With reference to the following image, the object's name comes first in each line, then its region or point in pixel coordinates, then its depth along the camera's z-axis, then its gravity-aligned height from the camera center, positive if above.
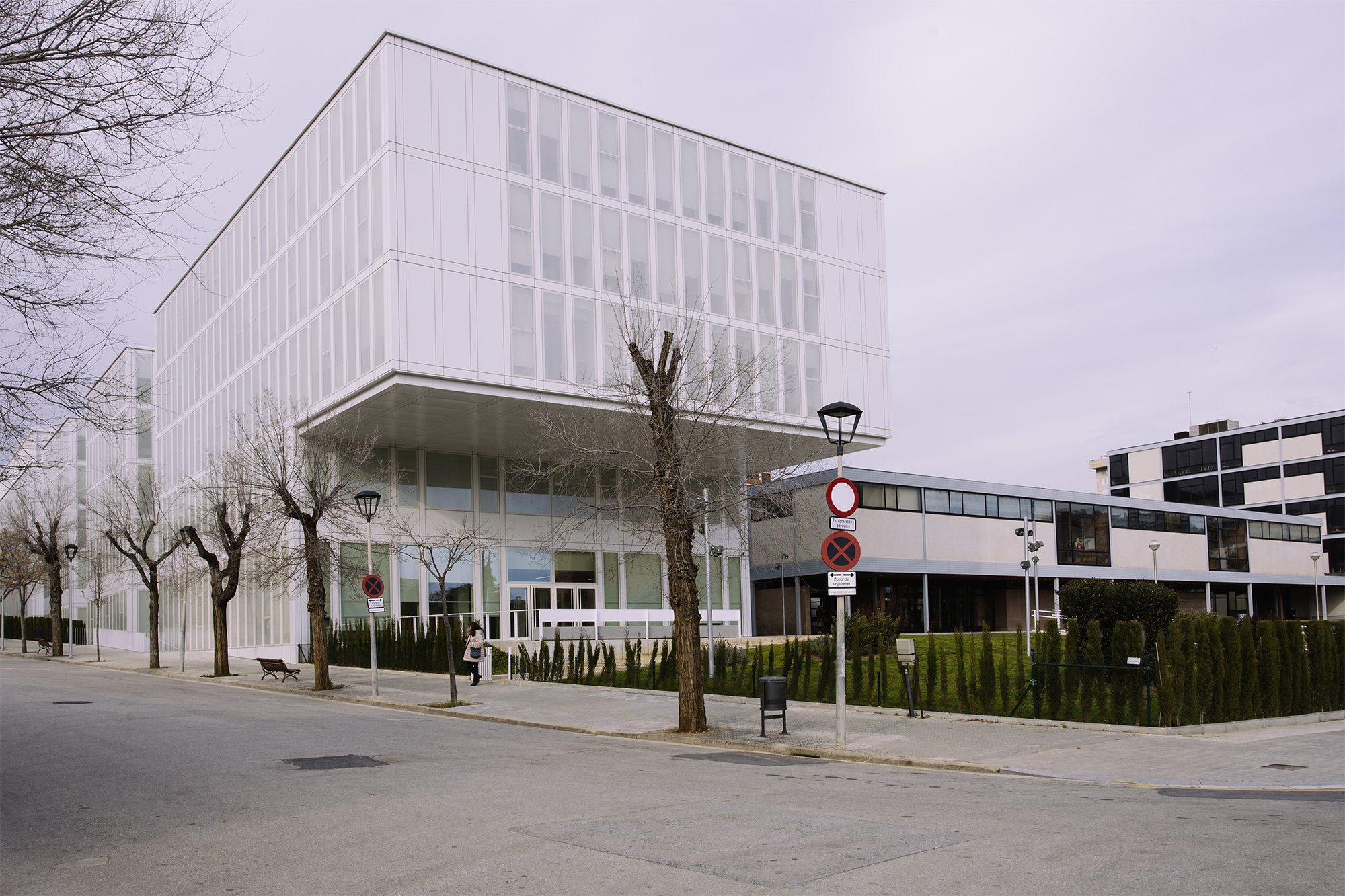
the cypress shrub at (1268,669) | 19.69 -2.61
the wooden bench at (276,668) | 33.84 -3.73
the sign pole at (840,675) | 16.16 -2.08
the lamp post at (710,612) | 26.69 -1.90
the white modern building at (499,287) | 37.22 +9.89
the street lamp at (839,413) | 16.64 +1.90
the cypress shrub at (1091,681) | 18.39 -2.57
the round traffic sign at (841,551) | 16.27 -0.24
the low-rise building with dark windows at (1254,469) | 97.06 +5.50
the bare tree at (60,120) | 8.60 +3.58
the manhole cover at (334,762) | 13.88 -2.78
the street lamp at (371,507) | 27.47 +1.03
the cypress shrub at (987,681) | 19.70 -2.70
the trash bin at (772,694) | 17.59 -2.53
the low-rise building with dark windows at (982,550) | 56.44 -1.12
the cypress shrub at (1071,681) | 18.69 -2.60
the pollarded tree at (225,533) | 35.81 +0.59
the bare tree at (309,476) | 31.00 +2.31
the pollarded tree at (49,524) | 55.48 +1.67
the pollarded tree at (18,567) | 65.94 -0.85
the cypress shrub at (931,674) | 20.39 -2.63
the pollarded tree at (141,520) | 43.94 +1.49
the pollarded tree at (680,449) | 18.75 +1.91
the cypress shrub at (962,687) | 19.84 -2.86
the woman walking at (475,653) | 29.86 -3.00
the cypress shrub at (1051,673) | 18.81 -2.46
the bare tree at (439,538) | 43.19 +0.28
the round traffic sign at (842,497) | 16.30 +0.57
